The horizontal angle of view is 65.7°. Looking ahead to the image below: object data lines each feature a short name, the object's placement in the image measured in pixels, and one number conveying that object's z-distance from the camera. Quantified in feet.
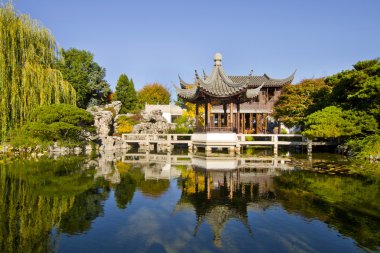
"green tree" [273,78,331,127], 67.29
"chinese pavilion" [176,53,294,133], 54.03
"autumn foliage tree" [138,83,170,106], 155.22
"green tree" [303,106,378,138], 47.37
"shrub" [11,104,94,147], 49.67
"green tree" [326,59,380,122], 45.89
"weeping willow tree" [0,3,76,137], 50.49
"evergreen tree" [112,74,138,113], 131.85
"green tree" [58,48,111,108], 101.96
